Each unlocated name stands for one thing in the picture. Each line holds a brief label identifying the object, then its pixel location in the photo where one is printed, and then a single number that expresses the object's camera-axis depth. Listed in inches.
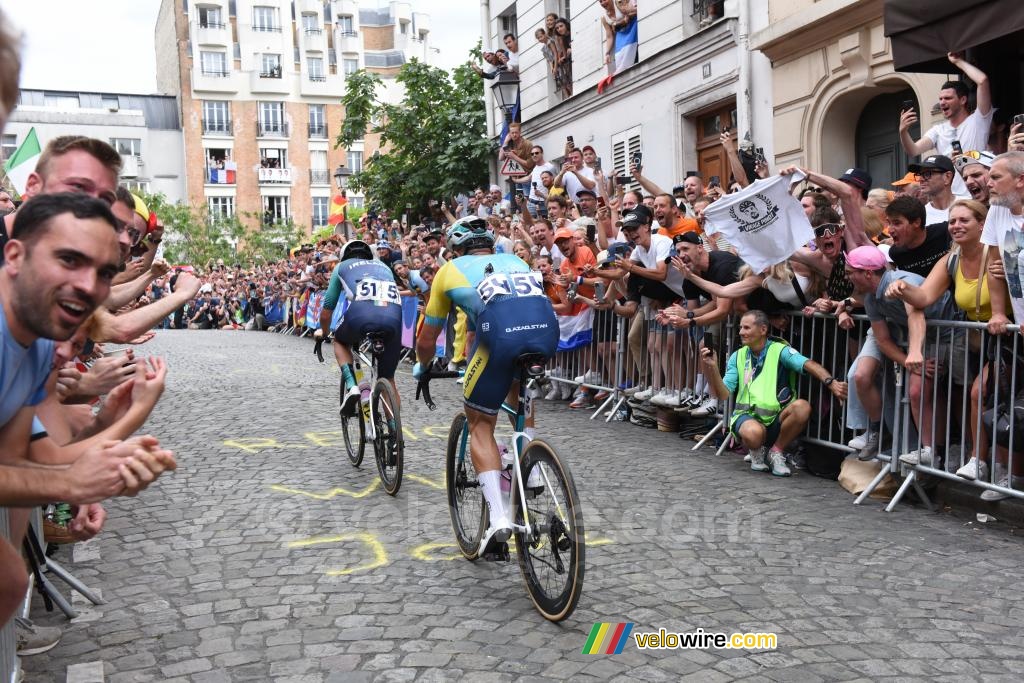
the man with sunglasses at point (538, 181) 598.8
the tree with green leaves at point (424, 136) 973.8
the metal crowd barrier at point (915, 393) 249.0
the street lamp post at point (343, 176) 1115.5
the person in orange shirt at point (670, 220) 410.3
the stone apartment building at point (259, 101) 2827.3
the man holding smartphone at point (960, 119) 343.6
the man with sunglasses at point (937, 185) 307.1
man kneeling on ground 310.3
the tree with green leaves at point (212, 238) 2454.5
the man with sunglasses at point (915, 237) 279.0
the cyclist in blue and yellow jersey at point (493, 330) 207.8
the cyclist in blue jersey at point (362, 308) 314.2
